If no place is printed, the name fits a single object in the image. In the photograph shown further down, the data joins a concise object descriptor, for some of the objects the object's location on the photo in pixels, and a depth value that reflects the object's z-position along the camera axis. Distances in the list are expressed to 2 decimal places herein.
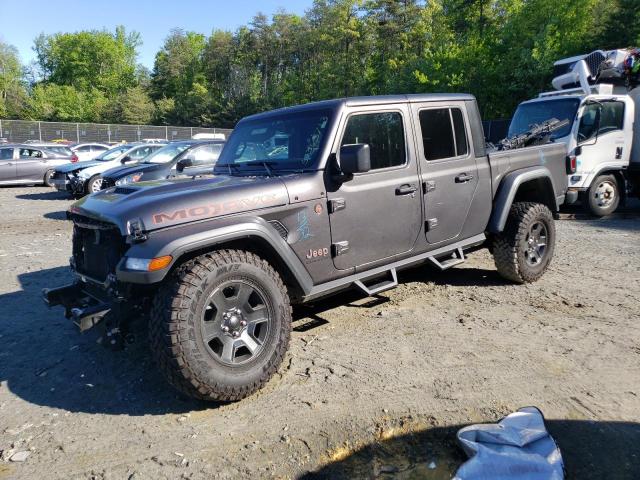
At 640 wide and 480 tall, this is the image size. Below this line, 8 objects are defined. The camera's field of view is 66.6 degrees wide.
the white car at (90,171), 13.33
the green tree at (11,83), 71.22
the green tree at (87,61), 90.38
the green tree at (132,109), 70.12
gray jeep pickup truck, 3.07
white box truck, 9.55
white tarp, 2.34
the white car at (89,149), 22.38
